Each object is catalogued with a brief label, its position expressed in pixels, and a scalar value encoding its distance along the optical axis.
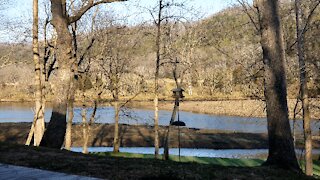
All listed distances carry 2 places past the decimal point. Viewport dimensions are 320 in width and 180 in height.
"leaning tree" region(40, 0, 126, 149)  12.12
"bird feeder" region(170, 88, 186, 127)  21.97
